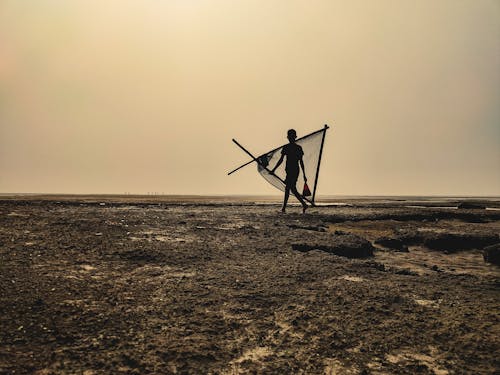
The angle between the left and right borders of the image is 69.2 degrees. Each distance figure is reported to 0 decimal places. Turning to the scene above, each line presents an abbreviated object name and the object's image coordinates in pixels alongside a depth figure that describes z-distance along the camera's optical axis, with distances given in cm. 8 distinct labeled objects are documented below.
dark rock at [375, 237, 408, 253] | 592
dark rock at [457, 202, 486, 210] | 1423
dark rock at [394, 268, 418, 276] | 419
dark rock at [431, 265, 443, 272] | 450
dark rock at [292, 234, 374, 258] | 517
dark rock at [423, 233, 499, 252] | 611
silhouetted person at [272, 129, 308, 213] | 1002
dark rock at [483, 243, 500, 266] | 491
